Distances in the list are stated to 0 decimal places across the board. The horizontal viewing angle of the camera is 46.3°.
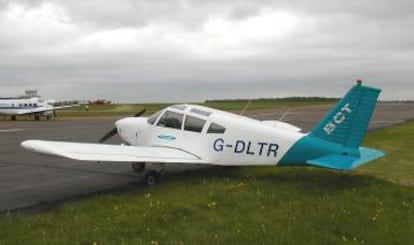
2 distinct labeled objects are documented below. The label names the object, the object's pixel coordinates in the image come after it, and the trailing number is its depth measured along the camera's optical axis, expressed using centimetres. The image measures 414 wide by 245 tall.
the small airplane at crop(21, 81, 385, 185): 947
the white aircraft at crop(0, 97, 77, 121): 4622
